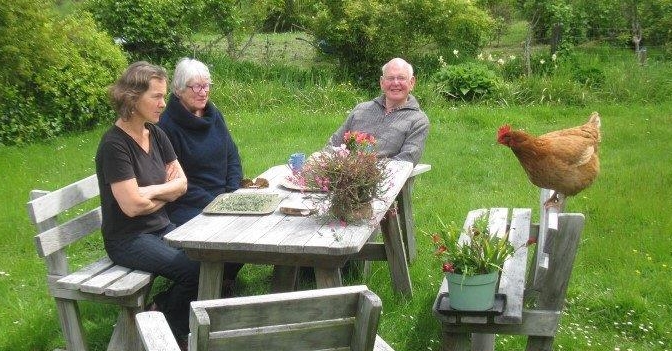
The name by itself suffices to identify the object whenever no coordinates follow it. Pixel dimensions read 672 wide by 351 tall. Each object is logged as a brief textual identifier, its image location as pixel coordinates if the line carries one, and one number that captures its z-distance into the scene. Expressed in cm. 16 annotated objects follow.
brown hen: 461
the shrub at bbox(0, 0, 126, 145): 927
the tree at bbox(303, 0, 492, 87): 1325
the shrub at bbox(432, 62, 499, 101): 1224
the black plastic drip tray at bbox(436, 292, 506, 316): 372
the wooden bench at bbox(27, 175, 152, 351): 417
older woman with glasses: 523
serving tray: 443
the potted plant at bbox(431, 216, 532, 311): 366
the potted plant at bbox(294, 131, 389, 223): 398
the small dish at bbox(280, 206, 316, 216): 432
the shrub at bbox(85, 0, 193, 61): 1302
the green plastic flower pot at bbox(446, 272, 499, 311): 365
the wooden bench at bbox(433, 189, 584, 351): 357
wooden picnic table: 382
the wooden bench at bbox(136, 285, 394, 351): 239
